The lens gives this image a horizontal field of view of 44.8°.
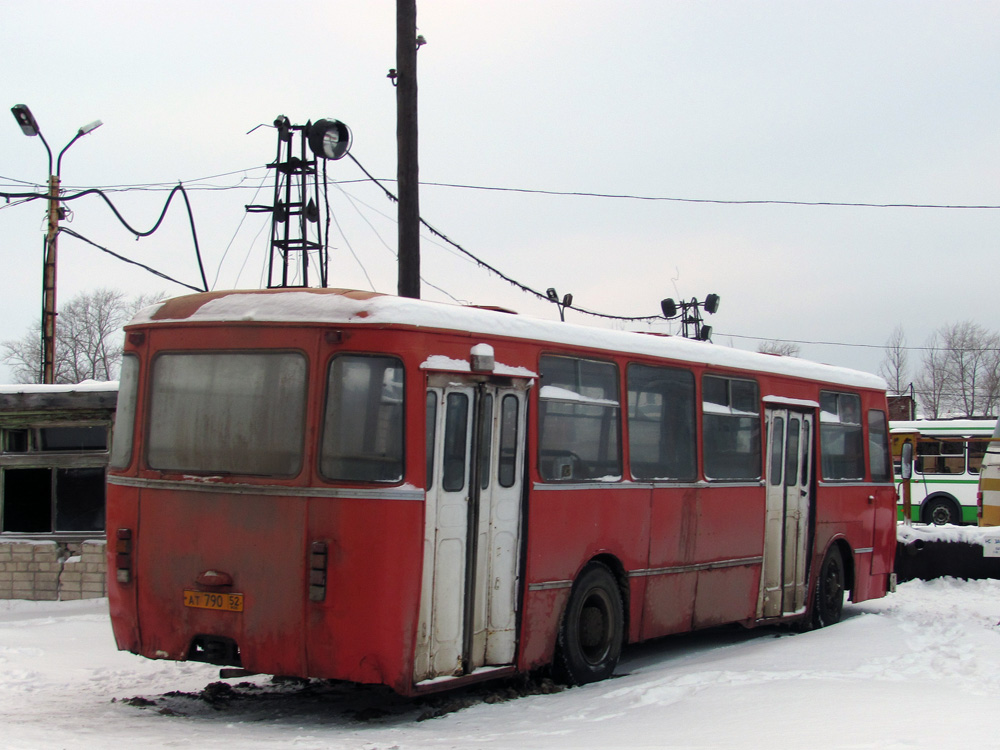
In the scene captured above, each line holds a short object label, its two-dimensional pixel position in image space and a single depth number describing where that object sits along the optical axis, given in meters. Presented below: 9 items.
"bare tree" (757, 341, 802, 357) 81.94
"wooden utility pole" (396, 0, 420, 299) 13.27
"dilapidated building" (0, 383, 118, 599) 14.55
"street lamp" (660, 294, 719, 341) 34.47
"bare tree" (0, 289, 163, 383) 75.44
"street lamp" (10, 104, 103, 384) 22.19
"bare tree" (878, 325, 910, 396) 83.81
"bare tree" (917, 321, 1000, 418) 90.38
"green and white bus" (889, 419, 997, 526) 30.41
